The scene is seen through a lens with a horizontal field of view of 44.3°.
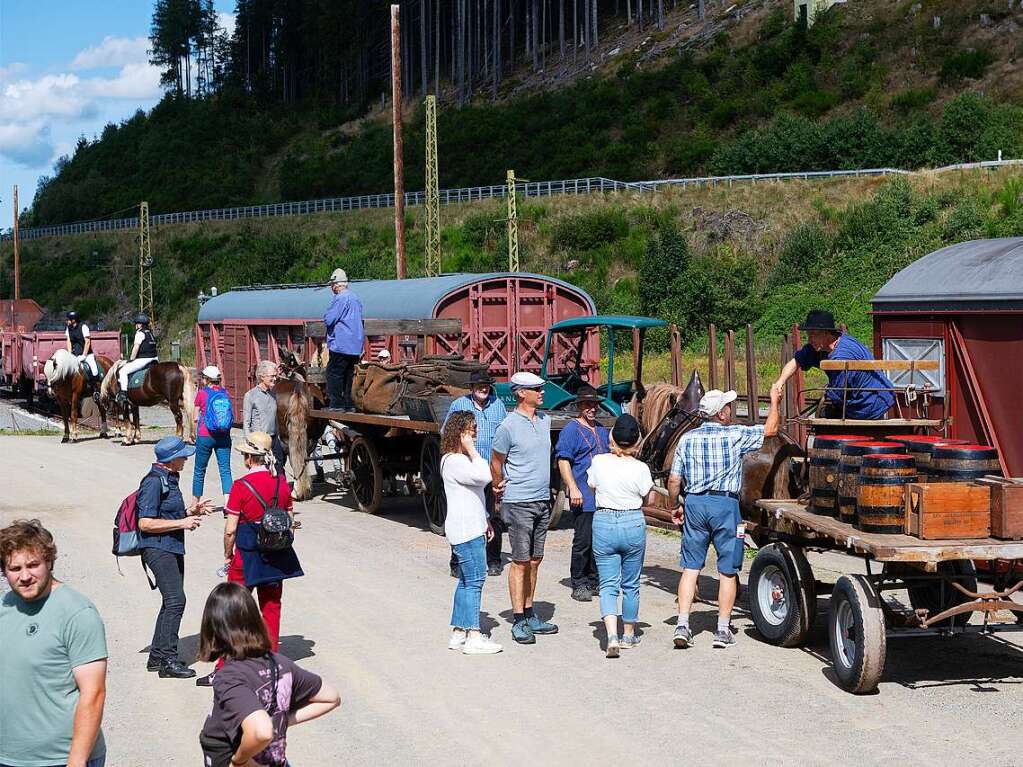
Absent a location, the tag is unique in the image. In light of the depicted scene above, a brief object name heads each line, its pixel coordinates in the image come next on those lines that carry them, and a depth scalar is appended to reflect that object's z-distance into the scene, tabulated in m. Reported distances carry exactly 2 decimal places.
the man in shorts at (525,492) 9.80
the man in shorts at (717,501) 9.48
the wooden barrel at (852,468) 8.25
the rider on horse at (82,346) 27.50
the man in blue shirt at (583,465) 11.13
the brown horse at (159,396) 22.59
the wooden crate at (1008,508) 7.79
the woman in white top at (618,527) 9.30
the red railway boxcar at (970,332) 12.35
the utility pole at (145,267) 62.20
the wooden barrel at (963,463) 8.02
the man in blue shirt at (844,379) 9.75
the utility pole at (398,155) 30.42
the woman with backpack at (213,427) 15.24
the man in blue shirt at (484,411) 11.98
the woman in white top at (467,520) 9.33
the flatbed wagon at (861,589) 7.76
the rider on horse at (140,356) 25.02
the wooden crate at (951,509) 7.83
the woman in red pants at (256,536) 8.44
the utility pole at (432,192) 33.12
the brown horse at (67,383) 26.95
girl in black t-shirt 4.77
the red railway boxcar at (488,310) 21.94
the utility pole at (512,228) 42.56
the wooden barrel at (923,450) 8.24
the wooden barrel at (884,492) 8.00
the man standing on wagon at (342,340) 16.11
